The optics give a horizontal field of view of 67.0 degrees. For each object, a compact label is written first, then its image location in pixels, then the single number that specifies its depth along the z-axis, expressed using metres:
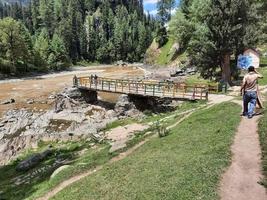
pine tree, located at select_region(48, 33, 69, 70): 60.43
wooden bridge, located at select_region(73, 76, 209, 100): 18.96
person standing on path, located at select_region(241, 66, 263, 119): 9.46
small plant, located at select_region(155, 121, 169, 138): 11.22
